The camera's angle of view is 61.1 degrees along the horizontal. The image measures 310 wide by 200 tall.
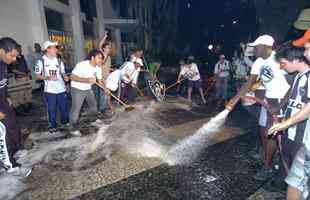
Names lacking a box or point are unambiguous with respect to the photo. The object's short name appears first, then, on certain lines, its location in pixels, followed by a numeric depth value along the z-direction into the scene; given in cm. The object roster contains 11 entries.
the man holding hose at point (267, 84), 347
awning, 1823
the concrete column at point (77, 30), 1346
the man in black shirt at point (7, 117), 360
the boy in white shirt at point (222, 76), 930
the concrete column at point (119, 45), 2015
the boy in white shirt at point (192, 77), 938
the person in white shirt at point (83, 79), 533
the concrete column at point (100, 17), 1756
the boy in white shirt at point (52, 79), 496
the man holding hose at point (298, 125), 217
